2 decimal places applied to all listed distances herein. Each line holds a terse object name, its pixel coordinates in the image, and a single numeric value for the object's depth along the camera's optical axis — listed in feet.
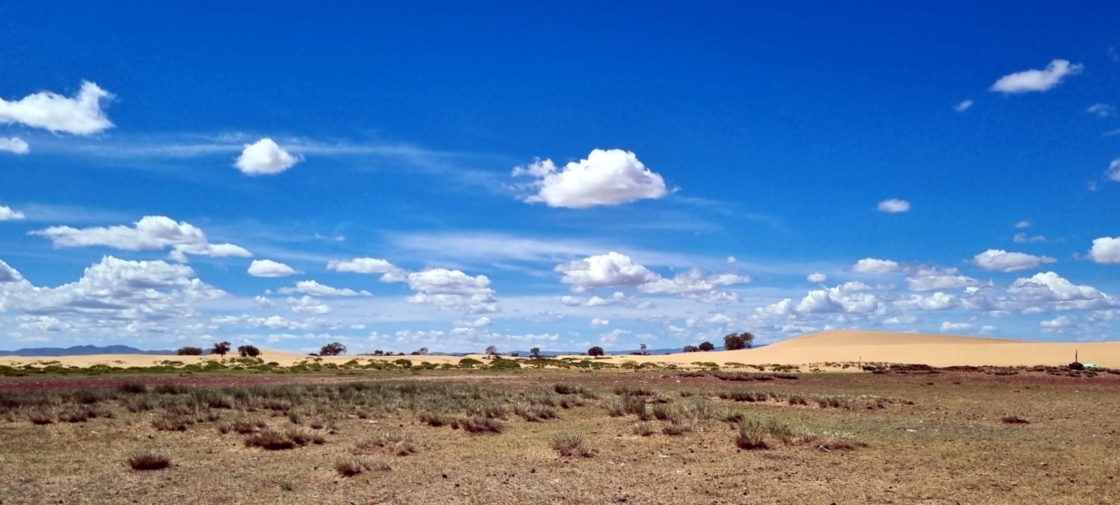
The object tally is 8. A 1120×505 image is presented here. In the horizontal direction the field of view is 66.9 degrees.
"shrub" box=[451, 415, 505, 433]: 66.74
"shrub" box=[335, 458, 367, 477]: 47.44
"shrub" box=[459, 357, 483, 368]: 247.46
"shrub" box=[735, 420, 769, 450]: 56.80
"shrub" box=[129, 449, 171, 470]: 49.82
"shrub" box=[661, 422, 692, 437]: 63.05
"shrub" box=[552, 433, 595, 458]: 54.90
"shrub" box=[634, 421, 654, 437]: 63.87
